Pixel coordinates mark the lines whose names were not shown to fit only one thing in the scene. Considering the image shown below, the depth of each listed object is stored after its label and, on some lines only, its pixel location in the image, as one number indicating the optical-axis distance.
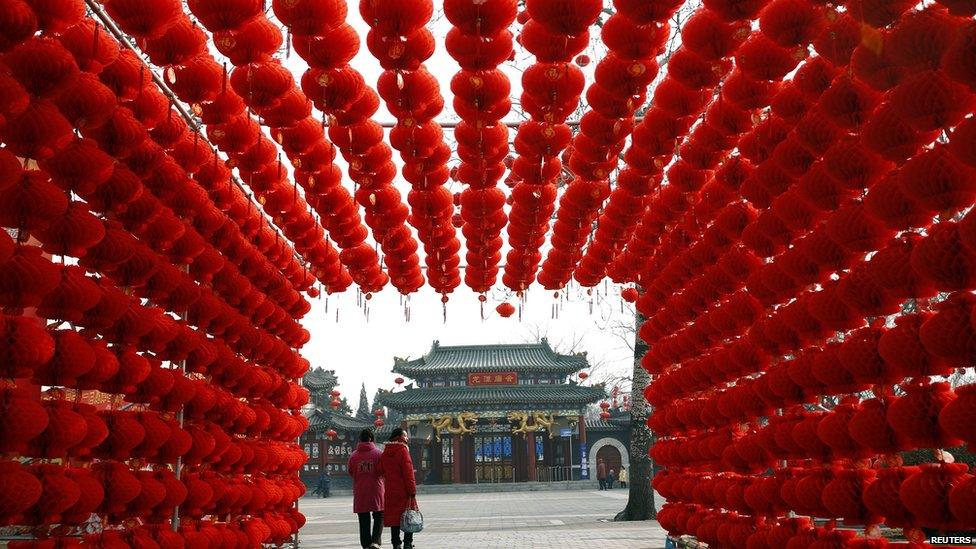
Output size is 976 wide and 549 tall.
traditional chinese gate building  40.75
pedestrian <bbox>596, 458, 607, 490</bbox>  37.50
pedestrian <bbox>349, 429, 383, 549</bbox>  8.94
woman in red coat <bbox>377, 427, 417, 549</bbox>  8.48
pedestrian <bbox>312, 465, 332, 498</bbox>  39.47
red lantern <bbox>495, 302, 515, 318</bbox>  11.48
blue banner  40.84
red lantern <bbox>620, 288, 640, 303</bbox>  10.44
